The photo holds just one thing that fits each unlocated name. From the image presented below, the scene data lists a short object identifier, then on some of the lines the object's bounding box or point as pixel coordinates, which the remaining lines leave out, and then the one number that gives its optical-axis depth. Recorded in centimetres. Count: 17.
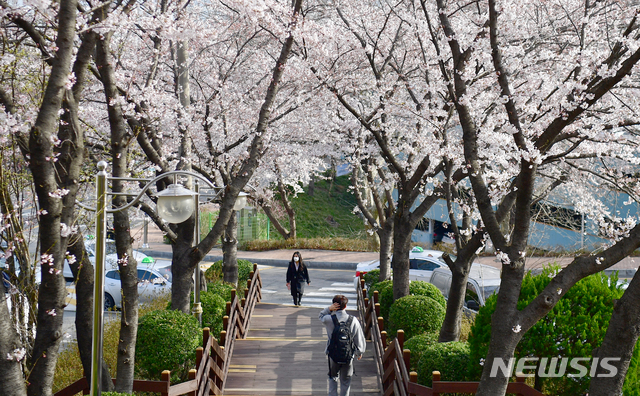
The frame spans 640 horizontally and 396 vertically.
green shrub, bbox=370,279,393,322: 1267
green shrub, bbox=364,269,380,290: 1534
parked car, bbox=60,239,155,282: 1697
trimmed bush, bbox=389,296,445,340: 1054
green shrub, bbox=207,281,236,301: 1306
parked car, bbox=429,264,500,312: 1400
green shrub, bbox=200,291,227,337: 1154
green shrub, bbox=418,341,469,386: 786
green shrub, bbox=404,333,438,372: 917
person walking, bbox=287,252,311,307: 1501
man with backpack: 784
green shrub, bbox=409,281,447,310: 1239
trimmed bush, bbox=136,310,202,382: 882
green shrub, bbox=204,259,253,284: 1685
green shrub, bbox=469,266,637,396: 703
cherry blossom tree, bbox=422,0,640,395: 546
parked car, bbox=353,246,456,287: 1784
